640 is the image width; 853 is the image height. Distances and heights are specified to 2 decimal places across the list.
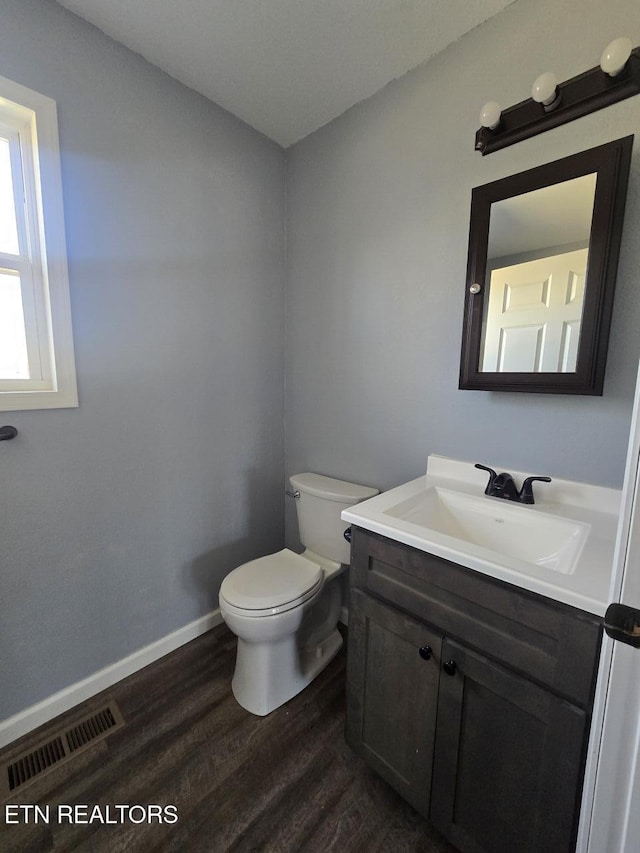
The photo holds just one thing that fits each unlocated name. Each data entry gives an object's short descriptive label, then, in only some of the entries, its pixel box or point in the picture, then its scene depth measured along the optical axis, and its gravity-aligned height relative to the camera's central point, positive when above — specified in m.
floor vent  1.14 -1.31
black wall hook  1.14 -0.19
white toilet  1.33 -0.86
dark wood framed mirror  0.99 +0.35
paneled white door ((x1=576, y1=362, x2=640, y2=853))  0.51 -0.52
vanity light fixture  0.91 +0.83
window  1.15 +0.38
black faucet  1.15 -0.35
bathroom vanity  0.70 -0.65
